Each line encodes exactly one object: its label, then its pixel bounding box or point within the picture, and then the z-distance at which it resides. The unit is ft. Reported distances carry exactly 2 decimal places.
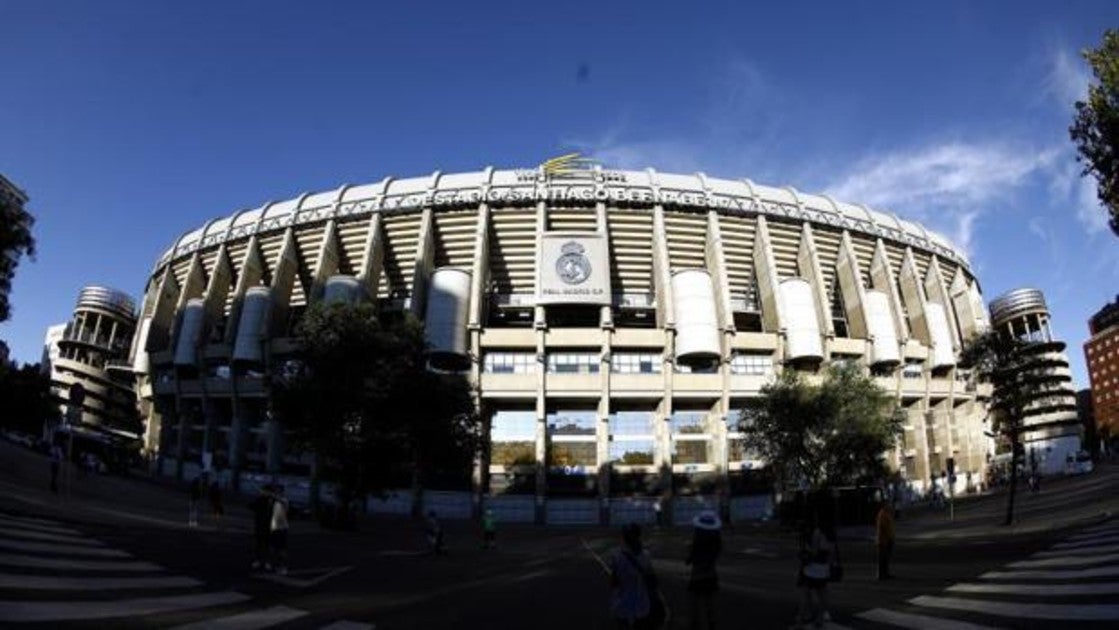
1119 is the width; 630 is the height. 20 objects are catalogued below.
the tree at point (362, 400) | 98.58
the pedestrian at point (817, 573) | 29.40
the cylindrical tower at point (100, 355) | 343.46
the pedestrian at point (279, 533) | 44.09
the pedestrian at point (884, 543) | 47.55
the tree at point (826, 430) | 121.39
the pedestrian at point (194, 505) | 86.20
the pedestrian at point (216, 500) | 97.55
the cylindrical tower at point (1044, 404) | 310.14
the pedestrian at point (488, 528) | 87.92
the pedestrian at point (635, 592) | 20.98
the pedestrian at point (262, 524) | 44.27
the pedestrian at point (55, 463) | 96.94
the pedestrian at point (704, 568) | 26.71
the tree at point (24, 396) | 204.70
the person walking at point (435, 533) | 73.97
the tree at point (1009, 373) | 96.22
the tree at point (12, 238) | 64.69
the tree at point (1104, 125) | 48.21
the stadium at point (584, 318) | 175.73
